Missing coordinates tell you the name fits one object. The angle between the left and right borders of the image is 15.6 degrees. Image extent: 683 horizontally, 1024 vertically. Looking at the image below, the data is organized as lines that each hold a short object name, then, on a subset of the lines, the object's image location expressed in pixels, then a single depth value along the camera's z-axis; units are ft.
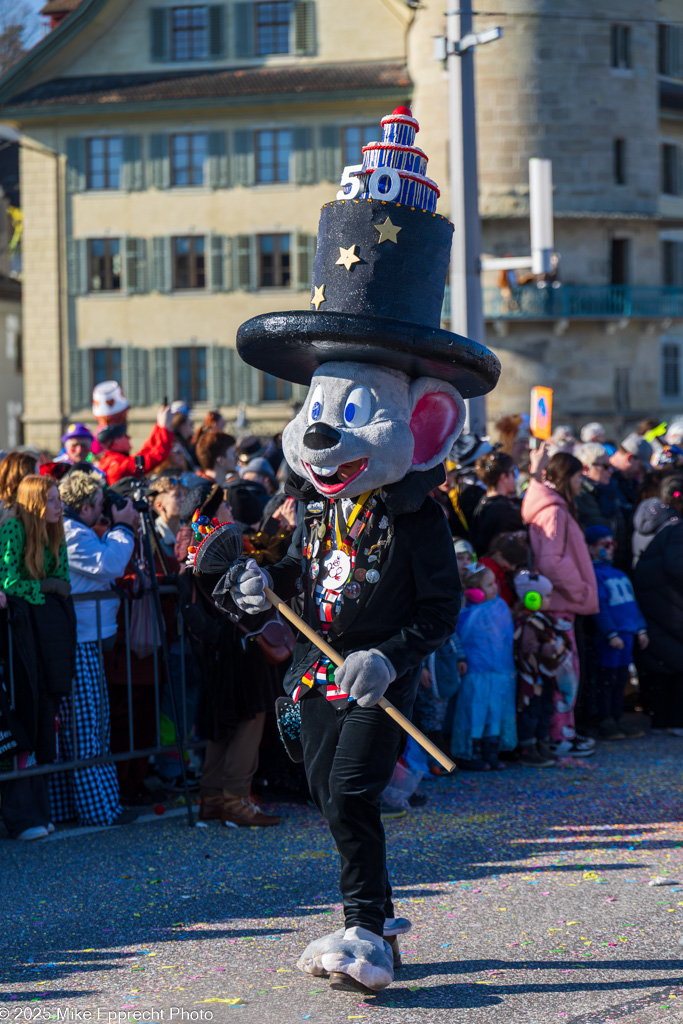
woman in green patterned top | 40.23
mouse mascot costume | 27.84
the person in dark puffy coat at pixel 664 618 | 55.88
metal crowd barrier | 42.14
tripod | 41.42
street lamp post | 75.94
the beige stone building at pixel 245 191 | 211.78
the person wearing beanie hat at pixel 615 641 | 55.23
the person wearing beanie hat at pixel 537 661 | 50.51
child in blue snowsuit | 49.20
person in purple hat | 58.96
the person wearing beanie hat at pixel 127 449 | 56.22
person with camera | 41.97
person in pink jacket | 52.20
